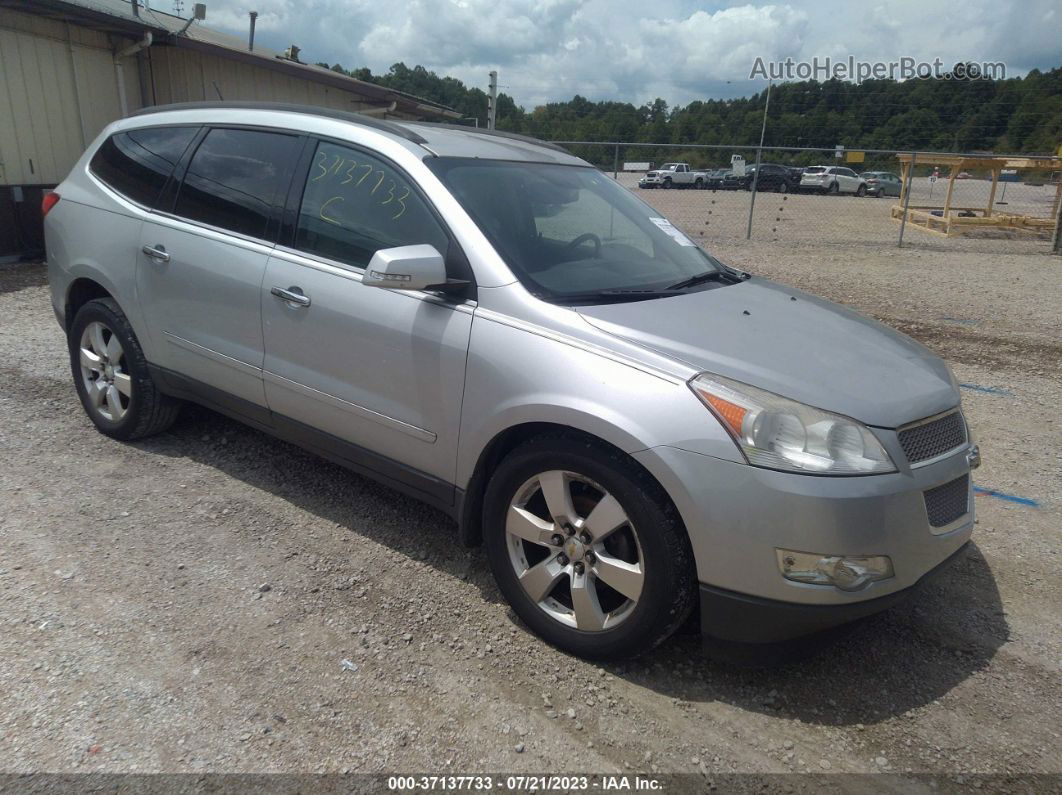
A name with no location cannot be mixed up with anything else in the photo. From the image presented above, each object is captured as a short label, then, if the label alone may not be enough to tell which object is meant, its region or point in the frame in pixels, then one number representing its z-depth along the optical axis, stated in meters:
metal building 10.25
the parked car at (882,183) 39.19
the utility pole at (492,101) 22.13
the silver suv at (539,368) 2.41
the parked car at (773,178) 30.57
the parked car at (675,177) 36.83
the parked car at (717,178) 29.74
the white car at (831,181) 37.50
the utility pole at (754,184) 15.13
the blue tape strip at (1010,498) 4.20
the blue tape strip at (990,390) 5.98
